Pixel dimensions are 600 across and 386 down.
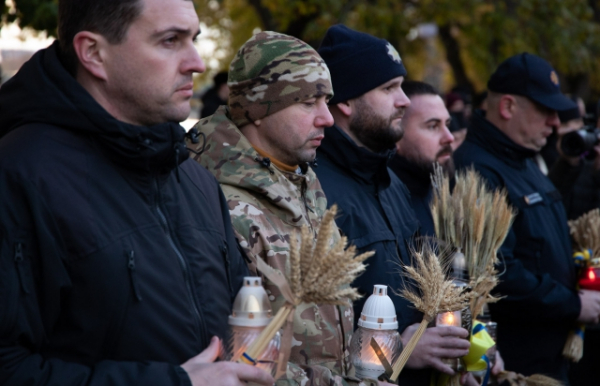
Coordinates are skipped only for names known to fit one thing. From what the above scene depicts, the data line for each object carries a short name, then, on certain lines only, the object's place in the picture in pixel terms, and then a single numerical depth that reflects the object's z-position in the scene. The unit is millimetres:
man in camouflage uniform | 2816
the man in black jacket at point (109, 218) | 1893
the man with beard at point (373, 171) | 3516
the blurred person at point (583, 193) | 5930
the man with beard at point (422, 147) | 4566
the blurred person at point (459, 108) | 8781
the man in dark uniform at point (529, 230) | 4613
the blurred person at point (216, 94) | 9063
